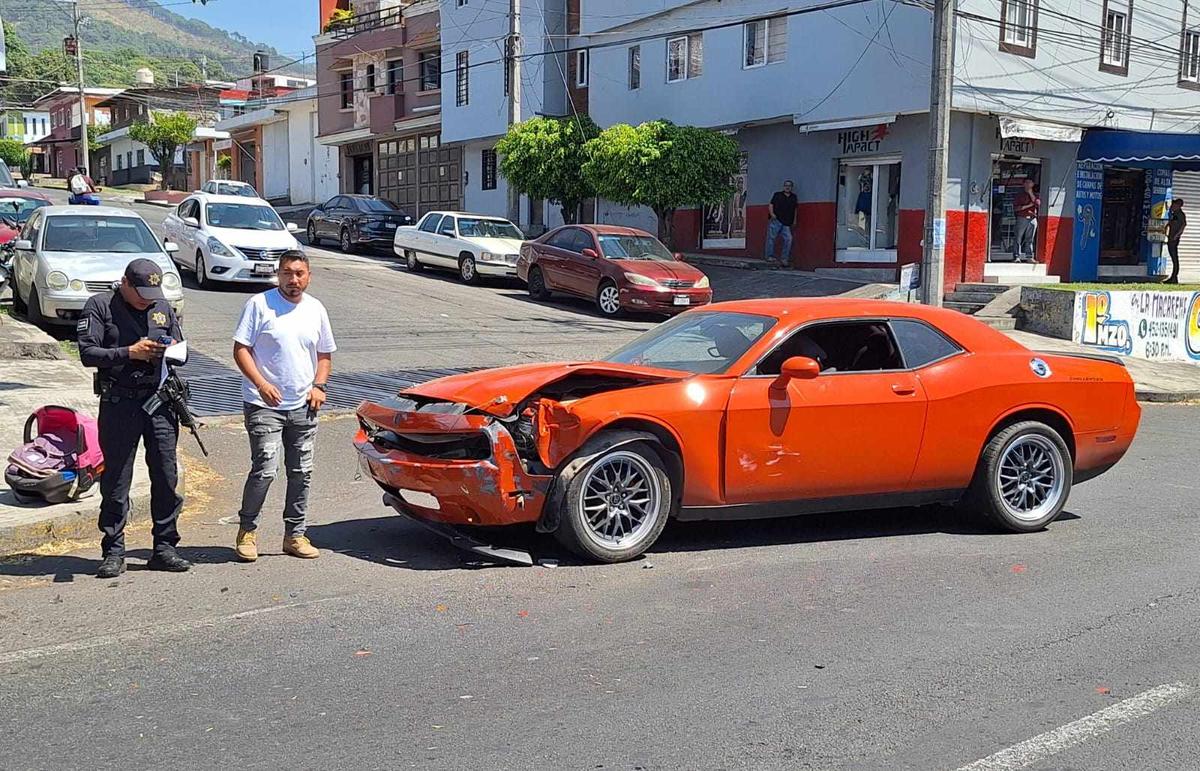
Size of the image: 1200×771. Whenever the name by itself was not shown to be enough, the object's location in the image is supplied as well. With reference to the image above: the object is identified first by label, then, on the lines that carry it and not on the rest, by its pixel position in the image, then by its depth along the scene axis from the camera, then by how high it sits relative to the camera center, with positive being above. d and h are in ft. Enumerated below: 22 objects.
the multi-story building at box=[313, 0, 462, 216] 134.62 +15.73
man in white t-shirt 21.29 -2.95
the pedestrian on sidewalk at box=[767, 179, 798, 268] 84.79 +0.99
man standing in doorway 80.28 +1.18
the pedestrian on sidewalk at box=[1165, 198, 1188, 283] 85.20 +0.72
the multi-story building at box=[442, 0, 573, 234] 113.09 +15.31
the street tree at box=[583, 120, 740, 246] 83.20 +4.94
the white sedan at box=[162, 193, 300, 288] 66.85 -0.67
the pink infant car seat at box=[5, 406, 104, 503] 23.81 -4.89
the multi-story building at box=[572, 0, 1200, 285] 76.95 +8.43
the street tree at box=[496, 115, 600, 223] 94.12 +6.12
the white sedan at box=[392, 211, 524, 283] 82.64 -1.07
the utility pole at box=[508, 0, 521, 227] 90.94 +13.33
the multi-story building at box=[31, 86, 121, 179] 245.24 +22.65
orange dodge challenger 21.11 -3.80
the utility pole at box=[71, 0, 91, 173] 180.14 +19.56
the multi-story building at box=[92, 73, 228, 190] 214.28 +18.05
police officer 20.17 -2.79
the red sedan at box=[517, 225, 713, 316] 67.56 -2.39
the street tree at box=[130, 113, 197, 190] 186.80 +14.94
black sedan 101.96 +0.68
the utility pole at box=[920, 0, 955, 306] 59.98 +4.30
